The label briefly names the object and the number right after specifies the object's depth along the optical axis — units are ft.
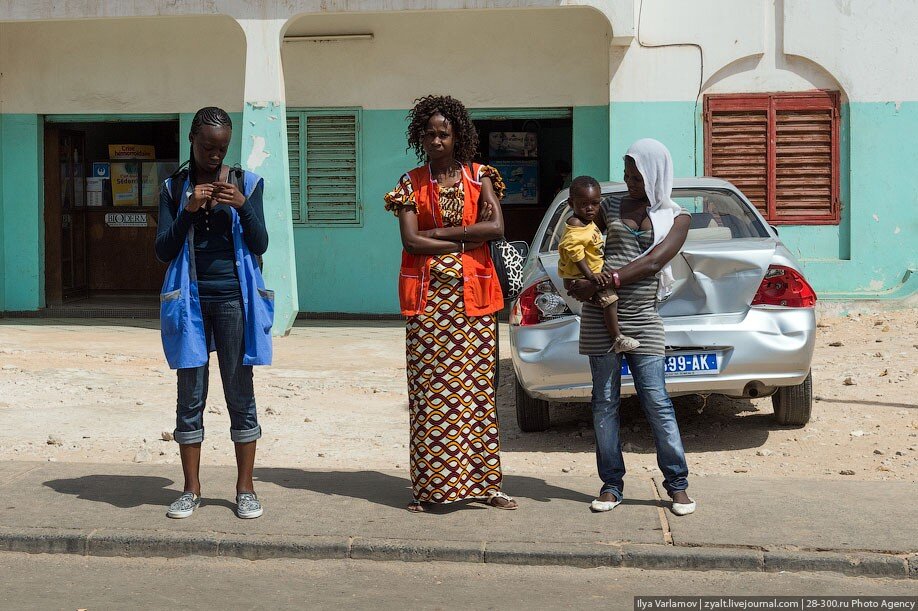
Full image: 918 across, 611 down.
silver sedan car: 21.21
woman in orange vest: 17.44
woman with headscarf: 17.02
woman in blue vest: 16.85
